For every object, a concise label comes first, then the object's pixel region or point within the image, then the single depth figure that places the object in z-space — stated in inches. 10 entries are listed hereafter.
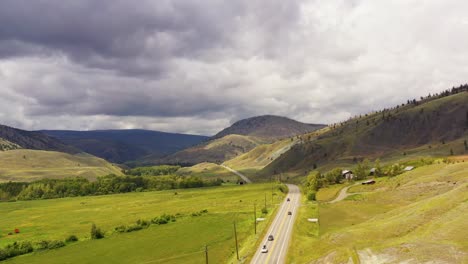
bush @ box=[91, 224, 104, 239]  5157.5
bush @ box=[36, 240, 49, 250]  4814.7
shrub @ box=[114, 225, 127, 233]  5479.8
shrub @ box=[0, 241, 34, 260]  4528.3
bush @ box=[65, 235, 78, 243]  5103.3
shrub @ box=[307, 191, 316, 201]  7062.0
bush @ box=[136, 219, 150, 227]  5770.7
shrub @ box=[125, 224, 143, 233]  5507.9
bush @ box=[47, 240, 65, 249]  4822.8
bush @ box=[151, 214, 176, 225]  5921.3
